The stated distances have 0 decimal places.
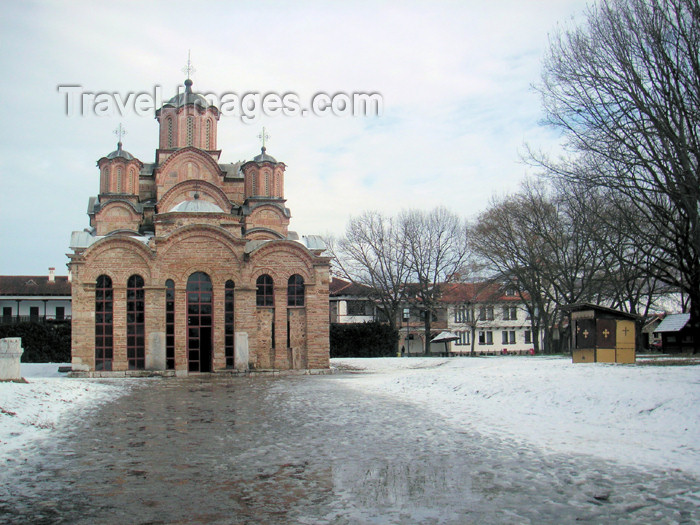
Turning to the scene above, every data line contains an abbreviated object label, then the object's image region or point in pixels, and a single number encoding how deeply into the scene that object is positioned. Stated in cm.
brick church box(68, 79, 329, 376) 2625
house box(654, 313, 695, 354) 3272
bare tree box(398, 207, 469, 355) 4306
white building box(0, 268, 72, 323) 4897
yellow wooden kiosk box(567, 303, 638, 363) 1912
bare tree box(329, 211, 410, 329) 4351
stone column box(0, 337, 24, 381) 1644
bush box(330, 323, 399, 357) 4219
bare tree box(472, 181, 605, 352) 3272
